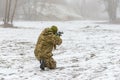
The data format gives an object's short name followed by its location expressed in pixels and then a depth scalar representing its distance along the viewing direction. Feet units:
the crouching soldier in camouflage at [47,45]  36.78
